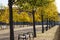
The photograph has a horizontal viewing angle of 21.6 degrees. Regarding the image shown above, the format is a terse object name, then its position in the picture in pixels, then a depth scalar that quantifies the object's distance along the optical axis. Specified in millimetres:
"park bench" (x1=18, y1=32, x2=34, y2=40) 12205
